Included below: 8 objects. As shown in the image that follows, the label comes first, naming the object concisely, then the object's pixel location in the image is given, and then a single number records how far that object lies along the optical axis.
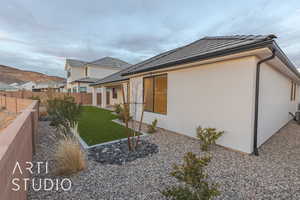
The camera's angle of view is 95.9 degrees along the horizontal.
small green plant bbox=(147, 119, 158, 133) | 5.80
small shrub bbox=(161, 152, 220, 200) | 1.59
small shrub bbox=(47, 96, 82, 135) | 4.89
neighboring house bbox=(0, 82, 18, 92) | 15.42
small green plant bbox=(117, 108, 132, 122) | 7.73
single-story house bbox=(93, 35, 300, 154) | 3.72
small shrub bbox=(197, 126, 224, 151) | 4.12
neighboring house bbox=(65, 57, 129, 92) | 21.73
